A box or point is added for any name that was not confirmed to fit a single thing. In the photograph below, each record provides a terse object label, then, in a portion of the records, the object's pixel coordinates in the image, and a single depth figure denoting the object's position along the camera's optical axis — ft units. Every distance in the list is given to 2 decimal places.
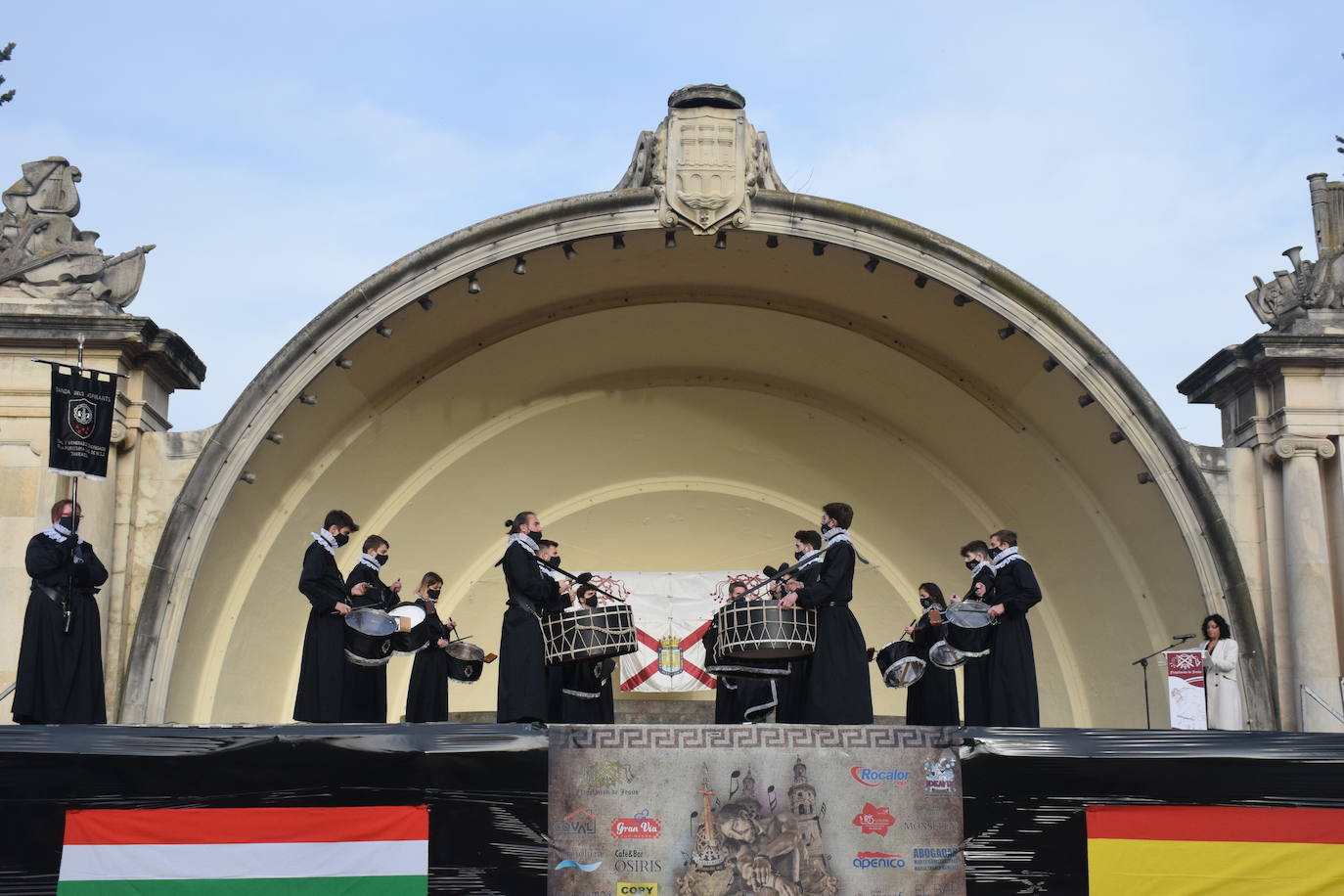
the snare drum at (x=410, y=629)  39.32
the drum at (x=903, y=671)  36.86
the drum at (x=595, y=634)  34.17
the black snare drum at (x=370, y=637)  36.09
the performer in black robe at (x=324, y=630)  37.65
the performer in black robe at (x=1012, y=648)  37.35
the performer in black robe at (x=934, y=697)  41.68
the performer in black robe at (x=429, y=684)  43.37
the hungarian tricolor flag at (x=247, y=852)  30.42
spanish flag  30.73
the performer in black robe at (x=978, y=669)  38.37
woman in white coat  41.70
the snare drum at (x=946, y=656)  37.52
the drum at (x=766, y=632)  33.71
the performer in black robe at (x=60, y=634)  35.96
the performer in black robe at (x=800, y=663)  35.70
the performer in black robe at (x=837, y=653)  35.27
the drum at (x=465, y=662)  37.86
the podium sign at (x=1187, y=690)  42.42
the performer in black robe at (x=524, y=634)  34.94
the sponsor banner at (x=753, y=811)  30.81
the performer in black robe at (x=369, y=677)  38.32
